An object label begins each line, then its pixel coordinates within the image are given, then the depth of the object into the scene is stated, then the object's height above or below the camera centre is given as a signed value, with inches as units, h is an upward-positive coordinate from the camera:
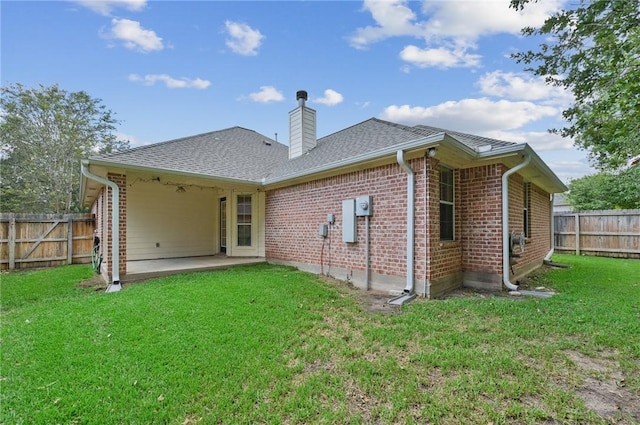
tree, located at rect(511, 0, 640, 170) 162.2 +118.7
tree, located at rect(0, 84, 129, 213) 645.9 +175.5
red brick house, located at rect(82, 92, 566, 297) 210.8 +14.6
